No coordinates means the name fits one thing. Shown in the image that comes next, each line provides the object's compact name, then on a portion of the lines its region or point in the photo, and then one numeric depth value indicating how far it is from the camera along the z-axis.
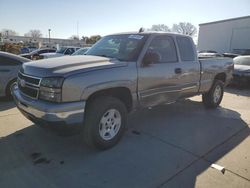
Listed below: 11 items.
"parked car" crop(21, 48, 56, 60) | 18.23
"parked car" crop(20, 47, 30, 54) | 30.29
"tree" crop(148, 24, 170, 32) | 73.44
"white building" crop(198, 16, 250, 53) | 26.00
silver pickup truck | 3.17
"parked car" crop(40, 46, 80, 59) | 15.57
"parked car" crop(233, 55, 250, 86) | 10.13
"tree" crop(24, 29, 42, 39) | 118.60
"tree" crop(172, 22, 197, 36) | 78.88
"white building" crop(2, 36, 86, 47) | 88.41
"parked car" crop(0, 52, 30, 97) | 6.56
